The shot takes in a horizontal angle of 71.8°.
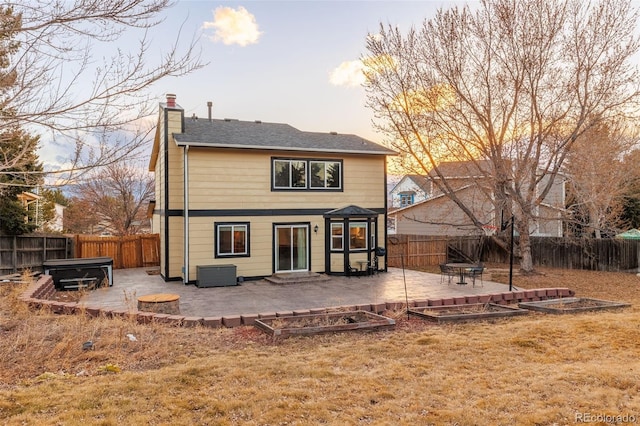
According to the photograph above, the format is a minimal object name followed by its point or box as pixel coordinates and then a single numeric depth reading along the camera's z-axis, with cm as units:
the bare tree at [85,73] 499
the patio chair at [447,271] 1377
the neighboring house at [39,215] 1595
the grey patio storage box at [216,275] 1372
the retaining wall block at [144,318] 852
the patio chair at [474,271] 1328
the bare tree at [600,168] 2012
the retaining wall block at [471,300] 1105
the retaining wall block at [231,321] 862
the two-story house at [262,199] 1466
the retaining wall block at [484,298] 1127
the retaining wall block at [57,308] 918
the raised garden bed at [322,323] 774
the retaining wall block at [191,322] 841
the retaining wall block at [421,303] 1029
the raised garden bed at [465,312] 901
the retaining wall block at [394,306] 1005
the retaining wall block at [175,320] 834
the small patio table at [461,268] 1338
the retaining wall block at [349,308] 949
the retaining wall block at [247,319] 873
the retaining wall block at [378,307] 987
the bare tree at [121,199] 2786
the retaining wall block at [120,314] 874
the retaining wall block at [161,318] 841
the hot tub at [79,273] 1307
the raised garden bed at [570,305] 994
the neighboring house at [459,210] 1873
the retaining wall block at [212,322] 851
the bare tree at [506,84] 1502
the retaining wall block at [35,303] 936
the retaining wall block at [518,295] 1184
